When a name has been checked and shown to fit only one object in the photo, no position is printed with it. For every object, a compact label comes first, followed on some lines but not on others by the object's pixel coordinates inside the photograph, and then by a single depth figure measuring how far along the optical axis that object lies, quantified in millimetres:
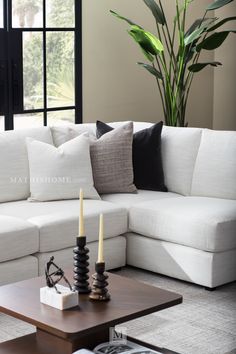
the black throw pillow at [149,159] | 5082
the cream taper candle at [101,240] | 2955
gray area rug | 3537
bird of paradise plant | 5816
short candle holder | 3047
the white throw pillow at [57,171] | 4754
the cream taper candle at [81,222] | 3065
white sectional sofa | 4273
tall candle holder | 3131
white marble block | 2936
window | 5809
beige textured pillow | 5000
